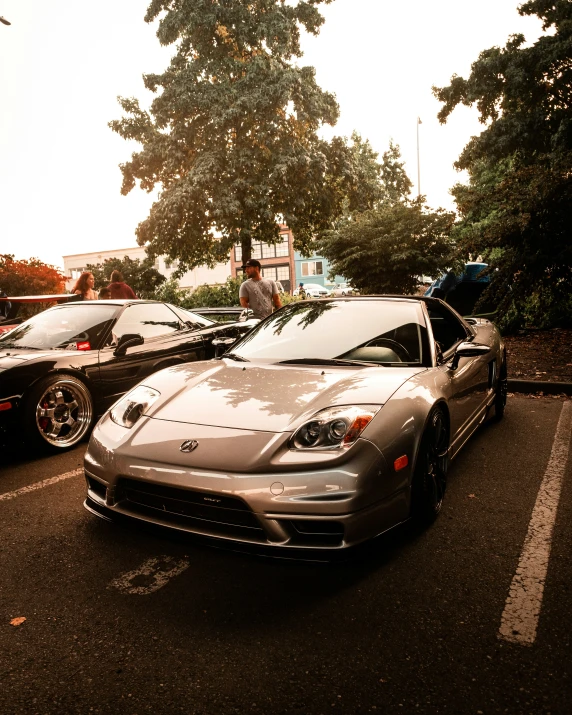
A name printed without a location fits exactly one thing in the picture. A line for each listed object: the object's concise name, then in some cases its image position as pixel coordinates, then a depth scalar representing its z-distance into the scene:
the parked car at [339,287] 51.41
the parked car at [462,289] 13.09
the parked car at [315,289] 52.88
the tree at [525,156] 8.84
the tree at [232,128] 23.69
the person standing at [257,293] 8.25
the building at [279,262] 64.19
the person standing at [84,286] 9.20
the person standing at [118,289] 8.88
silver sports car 2.43
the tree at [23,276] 21.55
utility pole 47.27
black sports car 4.62
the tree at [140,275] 36.41
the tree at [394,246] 13.77
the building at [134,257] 70.43
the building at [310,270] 67.38
